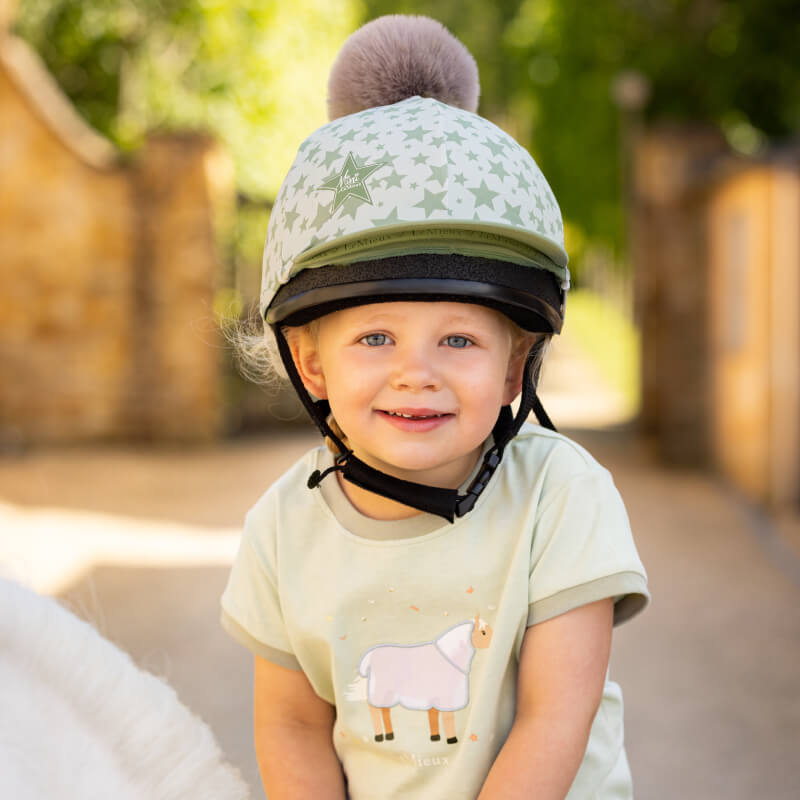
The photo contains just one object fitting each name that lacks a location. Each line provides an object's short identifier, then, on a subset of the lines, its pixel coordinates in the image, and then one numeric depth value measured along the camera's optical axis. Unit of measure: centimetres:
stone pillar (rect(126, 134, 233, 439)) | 939
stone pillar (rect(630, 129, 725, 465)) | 834
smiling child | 122
